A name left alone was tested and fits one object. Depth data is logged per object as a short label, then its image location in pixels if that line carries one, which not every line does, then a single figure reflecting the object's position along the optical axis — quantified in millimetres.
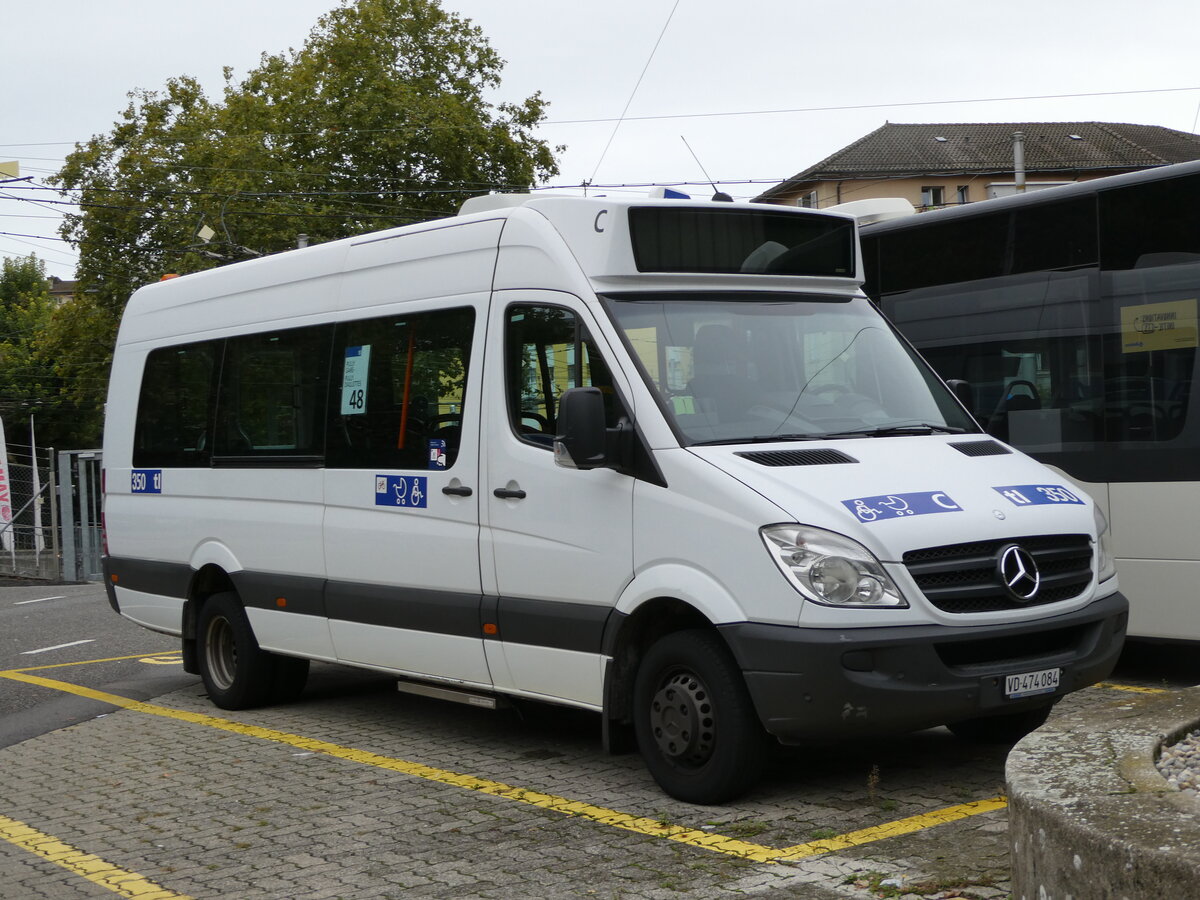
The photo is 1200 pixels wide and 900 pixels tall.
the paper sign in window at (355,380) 8438
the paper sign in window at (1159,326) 8594
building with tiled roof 73438
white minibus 5941
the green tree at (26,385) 69438
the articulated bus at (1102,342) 8625
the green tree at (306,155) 42719
